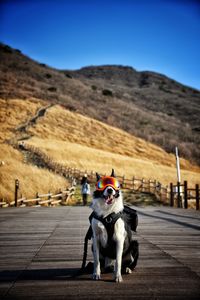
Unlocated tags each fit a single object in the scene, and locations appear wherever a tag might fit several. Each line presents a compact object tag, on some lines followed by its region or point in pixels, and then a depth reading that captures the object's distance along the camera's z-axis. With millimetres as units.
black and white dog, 3662
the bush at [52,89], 83638
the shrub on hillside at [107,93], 95219
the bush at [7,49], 116262
